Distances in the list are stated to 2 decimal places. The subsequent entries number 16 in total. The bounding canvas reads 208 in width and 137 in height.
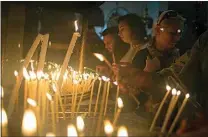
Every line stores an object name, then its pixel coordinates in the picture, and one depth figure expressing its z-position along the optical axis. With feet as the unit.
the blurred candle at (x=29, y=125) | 2.10
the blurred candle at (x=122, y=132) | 2.44
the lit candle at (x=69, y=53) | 3.71
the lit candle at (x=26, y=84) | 3.30
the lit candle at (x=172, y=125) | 2.87
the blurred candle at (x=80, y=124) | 2.46
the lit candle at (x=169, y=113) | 2.87
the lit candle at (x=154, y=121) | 2.96
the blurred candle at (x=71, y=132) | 2.38
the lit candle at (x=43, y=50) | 3.76
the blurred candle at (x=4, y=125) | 2.35
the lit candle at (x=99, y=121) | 2.86
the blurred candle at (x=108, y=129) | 2.56
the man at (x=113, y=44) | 7.85
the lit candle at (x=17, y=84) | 3.47
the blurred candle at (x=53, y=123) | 2.85
